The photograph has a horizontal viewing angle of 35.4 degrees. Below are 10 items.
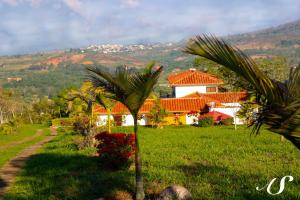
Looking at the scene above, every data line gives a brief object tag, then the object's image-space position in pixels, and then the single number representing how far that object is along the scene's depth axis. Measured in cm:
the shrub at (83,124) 2252
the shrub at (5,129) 4388
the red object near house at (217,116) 4459
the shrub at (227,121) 4309
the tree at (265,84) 390
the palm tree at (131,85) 870
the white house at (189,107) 4675
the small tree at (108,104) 2699
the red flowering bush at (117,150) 1376
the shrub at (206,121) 4153
